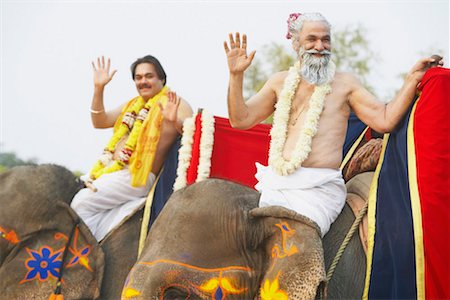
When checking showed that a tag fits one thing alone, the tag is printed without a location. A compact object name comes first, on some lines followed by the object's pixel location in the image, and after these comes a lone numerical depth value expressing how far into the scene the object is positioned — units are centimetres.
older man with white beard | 410
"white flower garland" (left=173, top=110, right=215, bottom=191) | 536
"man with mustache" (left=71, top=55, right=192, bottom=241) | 580
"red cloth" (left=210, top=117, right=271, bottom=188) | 545
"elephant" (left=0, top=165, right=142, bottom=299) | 541
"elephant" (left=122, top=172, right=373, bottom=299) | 358
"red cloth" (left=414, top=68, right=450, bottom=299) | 382
